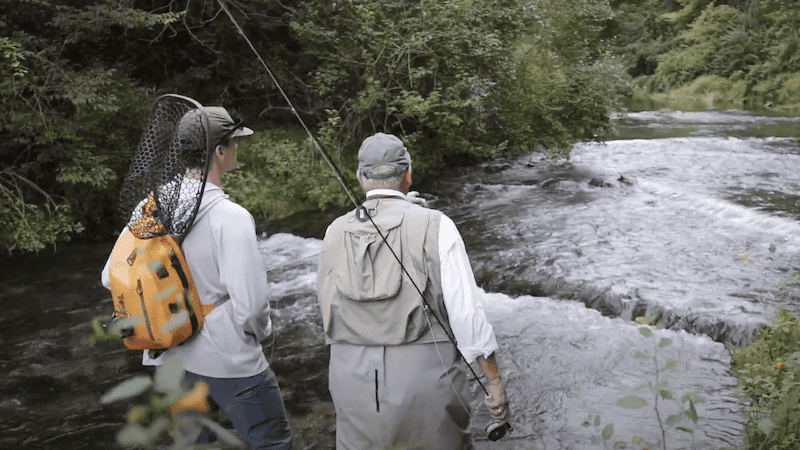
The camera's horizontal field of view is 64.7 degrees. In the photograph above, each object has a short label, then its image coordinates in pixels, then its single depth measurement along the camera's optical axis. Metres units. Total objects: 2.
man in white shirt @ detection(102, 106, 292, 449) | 2.26
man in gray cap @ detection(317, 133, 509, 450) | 2.19
